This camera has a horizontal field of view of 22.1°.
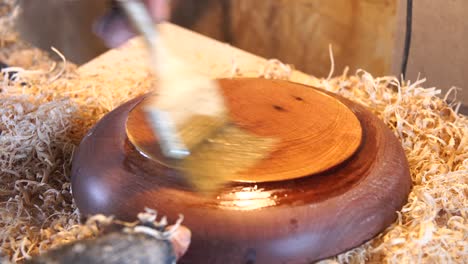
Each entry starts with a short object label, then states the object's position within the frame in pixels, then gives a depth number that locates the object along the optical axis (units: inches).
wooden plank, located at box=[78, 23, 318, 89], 47.0
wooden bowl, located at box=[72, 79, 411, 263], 34.9
